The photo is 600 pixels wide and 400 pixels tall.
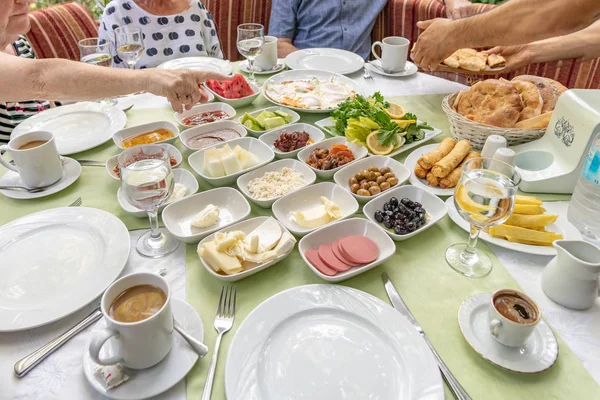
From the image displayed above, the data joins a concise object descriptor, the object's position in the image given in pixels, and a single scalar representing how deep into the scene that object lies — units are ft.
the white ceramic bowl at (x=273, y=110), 5.48
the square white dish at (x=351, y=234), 3.34
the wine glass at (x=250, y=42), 6.64
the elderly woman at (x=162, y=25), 8.01
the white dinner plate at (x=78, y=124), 5.22
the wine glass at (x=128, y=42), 6.06
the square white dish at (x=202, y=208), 3.92
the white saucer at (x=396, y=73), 7.15
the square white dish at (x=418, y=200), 3.96
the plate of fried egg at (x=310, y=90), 6.17
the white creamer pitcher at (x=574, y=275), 2.94
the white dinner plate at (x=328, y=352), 2.52
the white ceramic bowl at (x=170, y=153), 4.53
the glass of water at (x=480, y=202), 3.21
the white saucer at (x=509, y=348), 2.66
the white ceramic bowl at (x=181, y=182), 4.03
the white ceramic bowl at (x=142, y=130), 5.14
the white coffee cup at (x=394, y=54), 6.93
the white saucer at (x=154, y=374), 2.48
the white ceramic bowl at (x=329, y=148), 4.67
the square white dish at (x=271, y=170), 4.24
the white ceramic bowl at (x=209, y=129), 5.29
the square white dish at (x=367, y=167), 4.55
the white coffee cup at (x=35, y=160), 4.19
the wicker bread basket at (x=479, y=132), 4.73
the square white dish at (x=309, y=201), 4.10
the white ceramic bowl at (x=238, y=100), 6.08
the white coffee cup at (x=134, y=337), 2.41
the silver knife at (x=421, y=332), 2.53
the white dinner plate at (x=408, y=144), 5.12
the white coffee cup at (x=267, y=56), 7.22
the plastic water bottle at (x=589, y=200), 3.69
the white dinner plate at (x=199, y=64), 7.28
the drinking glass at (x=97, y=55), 6.02
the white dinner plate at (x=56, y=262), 2.99
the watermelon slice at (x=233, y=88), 6.20
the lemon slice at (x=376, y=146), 5.08
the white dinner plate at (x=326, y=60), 7.48
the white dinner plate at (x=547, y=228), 3.59
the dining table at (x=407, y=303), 2.59
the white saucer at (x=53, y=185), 4.29
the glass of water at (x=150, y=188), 3.41
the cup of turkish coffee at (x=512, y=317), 2.65
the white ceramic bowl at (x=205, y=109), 5.76
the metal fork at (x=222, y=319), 2.57
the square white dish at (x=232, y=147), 4.53
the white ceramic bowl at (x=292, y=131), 5.37
